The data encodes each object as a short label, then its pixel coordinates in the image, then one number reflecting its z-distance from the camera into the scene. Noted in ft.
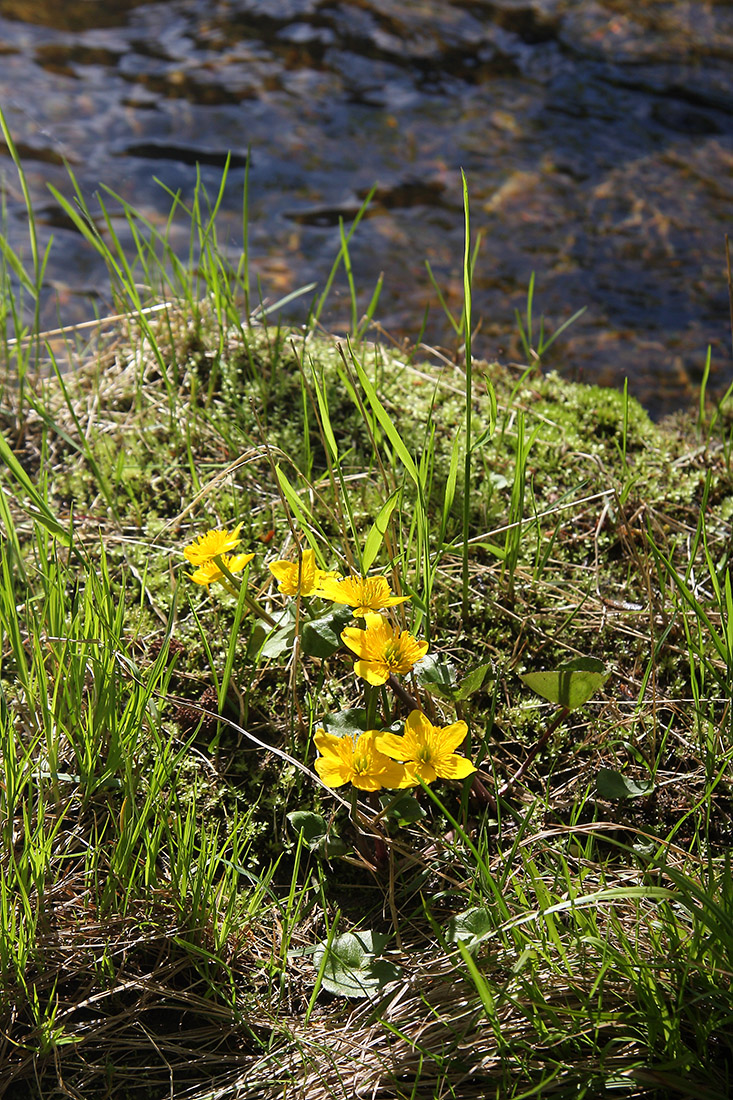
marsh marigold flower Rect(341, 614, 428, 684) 3.54
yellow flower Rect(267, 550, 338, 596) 3.68
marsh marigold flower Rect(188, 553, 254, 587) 3.69
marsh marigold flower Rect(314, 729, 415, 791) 3.47
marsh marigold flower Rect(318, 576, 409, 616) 3.58
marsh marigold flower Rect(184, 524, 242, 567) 3.67
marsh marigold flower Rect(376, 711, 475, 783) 3.47
